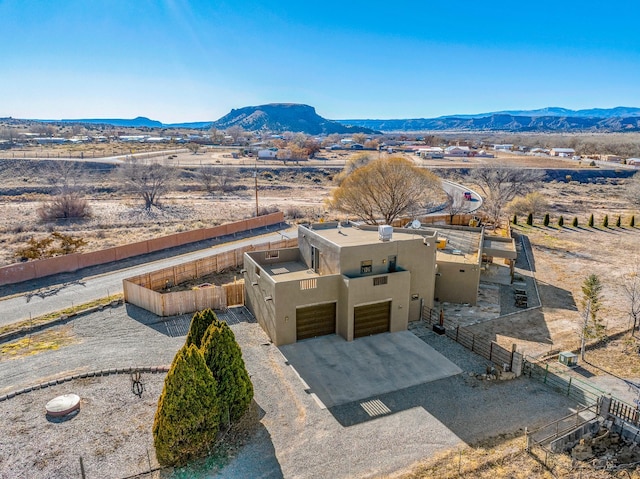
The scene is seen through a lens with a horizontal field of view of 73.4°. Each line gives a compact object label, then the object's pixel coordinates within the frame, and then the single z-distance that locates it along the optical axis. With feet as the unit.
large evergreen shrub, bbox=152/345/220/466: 36.17
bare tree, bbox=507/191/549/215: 161.58
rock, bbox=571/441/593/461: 40.68
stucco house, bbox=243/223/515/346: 59.77
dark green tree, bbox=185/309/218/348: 43.91
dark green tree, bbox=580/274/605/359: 61.57
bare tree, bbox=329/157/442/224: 124.77
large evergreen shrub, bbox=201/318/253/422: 40.57
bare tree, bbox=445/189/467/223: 148.56
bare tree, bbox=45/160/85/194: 185.41
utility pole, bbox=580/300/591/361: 56.95
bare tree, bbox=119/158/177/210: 171.22
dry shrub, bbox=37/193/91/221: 144.36
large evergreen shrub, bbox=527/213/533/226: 145.67
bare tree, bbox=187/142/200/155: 369.34
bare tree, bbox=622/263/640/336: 66.69
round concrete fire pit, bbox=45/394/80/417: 42.52
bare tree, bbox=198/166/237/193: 217.97
